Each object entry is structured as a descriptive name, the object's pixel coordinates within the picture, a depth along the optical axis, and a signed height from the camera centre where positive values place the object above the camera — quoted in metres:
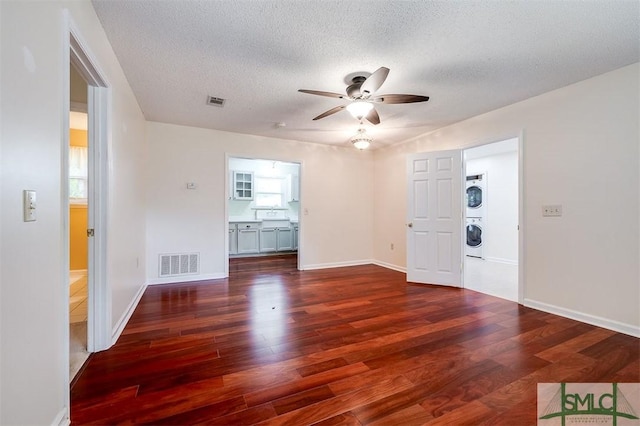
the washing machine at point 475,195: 6.41 +0.42
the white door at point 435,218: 4.01 -0.08
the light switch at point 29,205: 1.08 +0.03
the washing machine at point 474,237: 6.38 -0.59
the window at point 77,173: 4.36 +0.64
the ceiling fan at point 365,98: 2.33 +1.06
